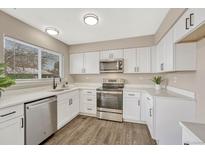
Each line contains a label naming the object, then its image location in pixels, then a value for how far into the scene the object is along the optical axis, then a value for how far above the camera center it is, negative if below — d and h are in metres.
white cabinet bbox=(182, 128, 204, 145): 0.77 -0.49
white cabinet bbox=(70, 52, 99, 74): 3.72 +0.48
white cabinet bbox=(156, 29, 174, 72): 1.90 +0.46
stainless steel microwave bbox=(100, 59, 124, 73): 3.34 +0.33
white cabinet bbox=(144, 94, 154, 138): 2.10 -0.73
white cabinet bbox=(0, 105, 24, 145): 1.42 -0.70
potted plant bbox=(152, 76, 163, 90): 2.88 -0.15
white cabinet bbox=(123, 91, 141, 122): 2.94 -0.84
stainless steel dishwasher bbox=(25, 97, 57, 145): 1.77 -0.81
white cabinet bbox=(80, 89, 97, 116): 3.42 -0.85
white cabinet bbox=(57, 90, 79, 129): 2.59 -0.83
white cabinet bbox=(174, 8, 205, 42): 1.04 +0.63
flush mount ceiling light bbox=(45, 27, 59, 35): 2.54 +1.09
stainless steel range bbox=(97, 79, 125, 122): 3.08 -0.80
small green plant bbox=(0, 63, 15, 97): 1.53 -0.07
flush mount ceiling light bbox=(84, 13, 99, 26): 2.06 +1.12
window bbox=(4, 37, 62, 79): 2.26 +0.39
